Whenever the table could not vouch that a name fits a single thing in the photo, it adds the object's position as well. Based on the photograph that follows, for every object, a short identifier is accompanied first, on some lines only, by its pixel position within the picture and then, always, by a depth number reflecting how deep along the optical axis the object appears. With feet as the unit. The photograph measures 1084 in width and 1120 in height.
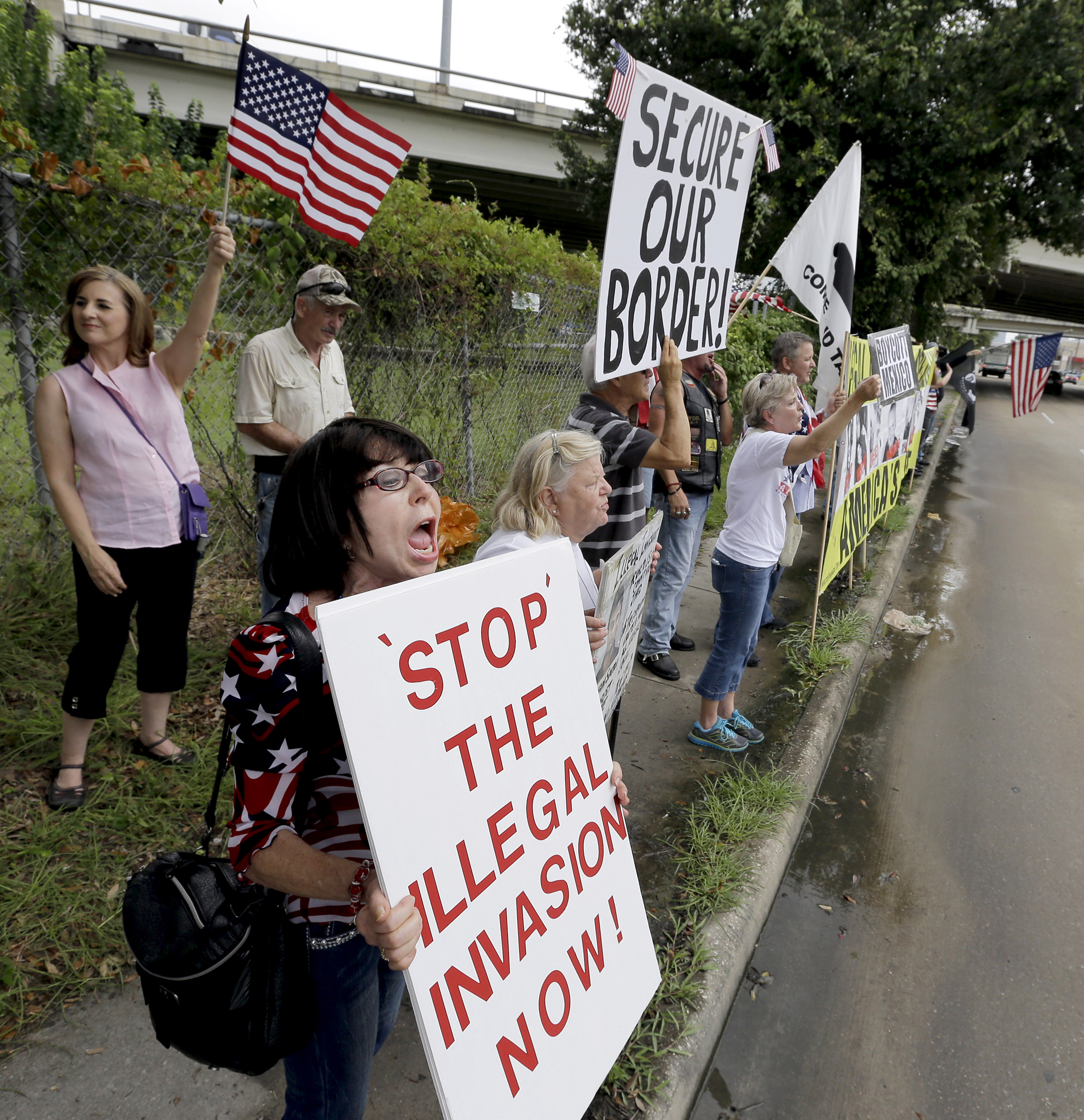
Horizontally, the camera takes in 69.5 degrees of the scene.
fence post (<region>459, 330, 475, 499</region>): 19.51
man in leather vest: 14.69
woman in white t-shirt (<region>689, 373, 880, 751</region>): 11.55
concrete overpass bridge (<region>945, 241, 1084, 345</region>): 88.28
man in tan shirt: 10.96
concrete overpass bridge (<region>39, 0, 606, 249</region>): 67.05
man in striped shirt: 10.02
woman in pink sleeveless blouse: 8.35
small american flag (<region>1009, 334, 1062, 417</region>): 34.04
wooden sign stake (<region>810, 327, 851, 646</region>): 15.11
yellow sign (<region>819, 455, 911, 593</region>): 17.12
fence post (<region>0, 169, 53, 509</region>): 10.38
